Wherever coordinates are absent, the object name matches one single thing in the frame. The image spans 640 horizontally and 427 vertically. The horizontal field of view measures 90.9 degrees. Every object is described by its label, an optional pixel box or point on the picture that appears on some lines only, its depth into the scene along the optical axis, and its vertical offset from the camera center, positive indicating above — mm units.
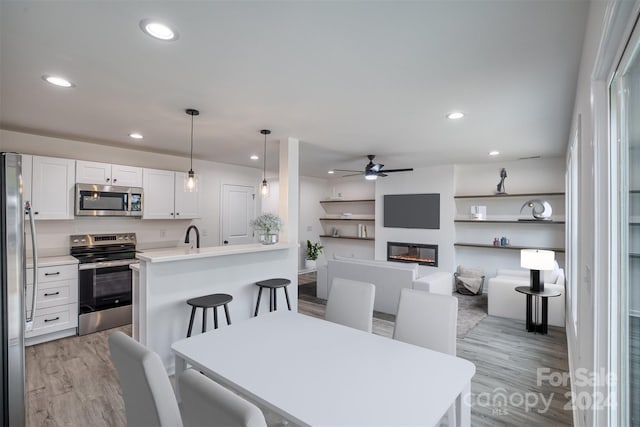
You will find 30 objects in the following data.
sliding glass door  997 -4
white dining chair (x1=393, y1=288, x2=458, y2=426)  2043 -704
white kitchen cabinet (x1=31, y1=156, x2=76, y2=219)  3779 +324
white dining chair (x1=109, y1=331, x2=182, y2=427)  1210 -682
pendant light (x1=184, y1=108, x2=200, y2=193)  3404 +351
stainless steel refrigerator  1812 -458
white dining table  1246 -765
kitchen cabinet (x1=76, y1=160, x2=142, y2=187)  4145 +553
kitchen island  2889 -721
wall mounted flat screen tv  6811 +120
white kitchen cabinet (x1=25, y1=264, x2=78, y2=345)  3605 -1061
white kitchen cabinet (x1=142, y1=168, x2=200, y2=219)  4785 +273
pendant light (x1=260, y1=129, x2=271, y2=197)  3787 +378
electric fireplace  6859 -834
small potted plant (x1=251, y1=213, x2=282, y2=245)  3812 -144
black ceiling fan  5363 +782
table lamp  3824 -557
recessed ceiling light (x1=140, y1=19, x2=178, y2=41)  1685 +1021
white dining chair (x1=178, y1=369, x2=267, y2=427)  908 -581
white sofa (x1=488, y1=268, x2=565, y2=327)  4345 -1144
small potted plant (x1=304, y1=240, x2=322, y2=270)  8258 -1070
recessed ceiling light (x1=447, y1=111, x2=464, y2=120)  3146 +1035
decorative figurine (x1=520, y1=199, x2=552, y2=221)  5559 +149
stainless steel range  3924 -887
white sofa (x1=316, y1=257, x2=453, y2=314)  4465 -911
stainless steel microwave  4113 +189
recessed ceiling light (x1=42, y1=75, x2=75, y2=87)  2336 +1009
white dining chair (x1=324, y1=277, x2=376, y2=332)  2398 -701
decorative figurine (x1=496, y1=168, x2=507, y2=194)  6055 +657
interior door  6129 +35
